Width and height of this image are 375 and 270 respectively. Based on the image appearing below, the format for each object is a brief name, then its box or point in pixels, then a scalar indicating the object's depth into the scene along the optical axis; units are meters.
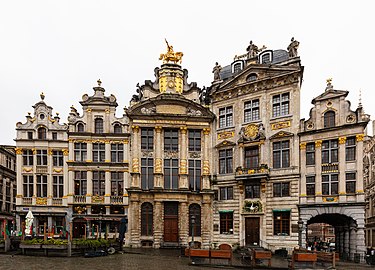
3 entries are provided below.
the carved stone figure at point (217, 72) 41.42
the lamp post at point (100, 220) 38.81
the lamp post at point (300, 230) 32.69
